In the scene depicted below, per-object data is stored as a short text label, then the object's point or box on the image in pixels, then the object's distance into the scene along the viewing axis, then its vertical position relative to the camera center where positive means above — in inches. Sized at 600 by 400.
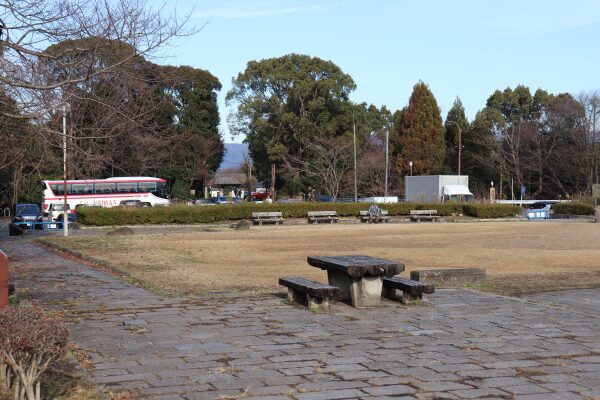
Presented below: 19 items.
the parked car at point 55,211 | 1712.8 -33.0
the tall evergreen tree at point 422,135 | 2608.3 +249.6
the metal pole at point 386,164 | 2401.6 +127.7
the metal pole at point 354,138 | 2161.3 +204.1
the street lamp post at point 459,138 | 2454.2 +235.0
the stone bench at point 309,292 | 340.2 -48.1
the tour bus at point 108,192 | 1907.0 +19.8
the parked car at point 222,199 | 2481.7 -1.6
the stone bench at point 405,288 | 352.2 -47.9
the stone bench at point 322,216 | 1525.6 -39.6
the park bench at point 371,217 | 1566.2 -42.9
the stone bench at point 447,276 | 449.3 -51.6
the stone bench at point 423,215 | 1638.8 -39.1
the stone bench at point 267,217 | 1460.4 -40.5
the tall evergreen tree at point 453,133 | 2780.5 +276.1
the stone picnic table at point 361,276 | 346.0 -41.1
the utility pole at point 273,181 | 2472.2 +65.6
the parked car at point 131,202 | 1888.5 -10.8
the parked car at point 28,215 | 1390.3 -38.7
